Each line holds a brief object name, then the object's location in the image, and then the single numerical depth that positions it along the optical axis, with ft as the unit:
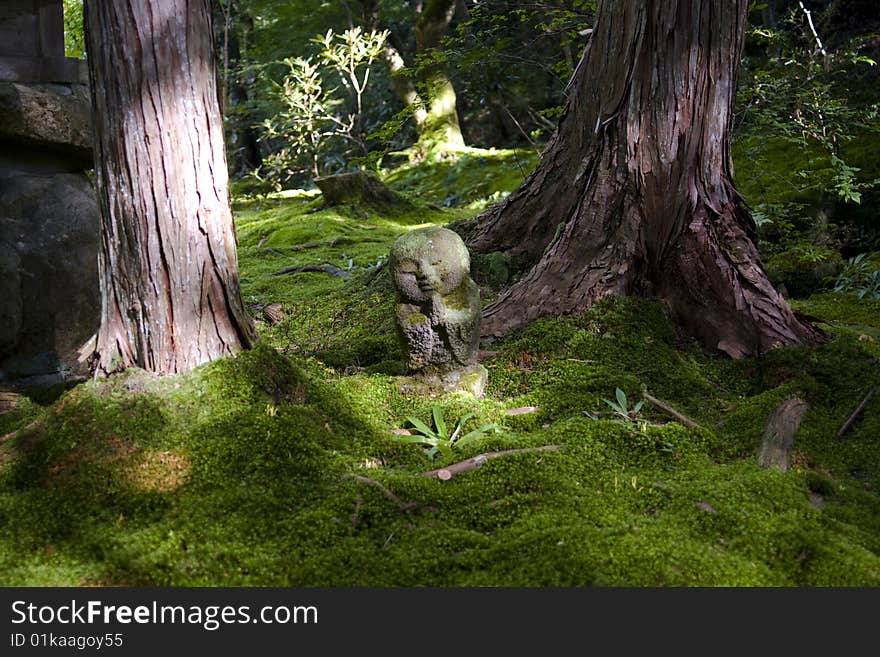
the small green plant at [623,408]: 12.96
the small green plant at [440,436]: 12.06
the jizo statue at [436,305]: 13.28
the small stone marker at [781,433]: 11.81
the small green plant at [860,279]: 21.13
